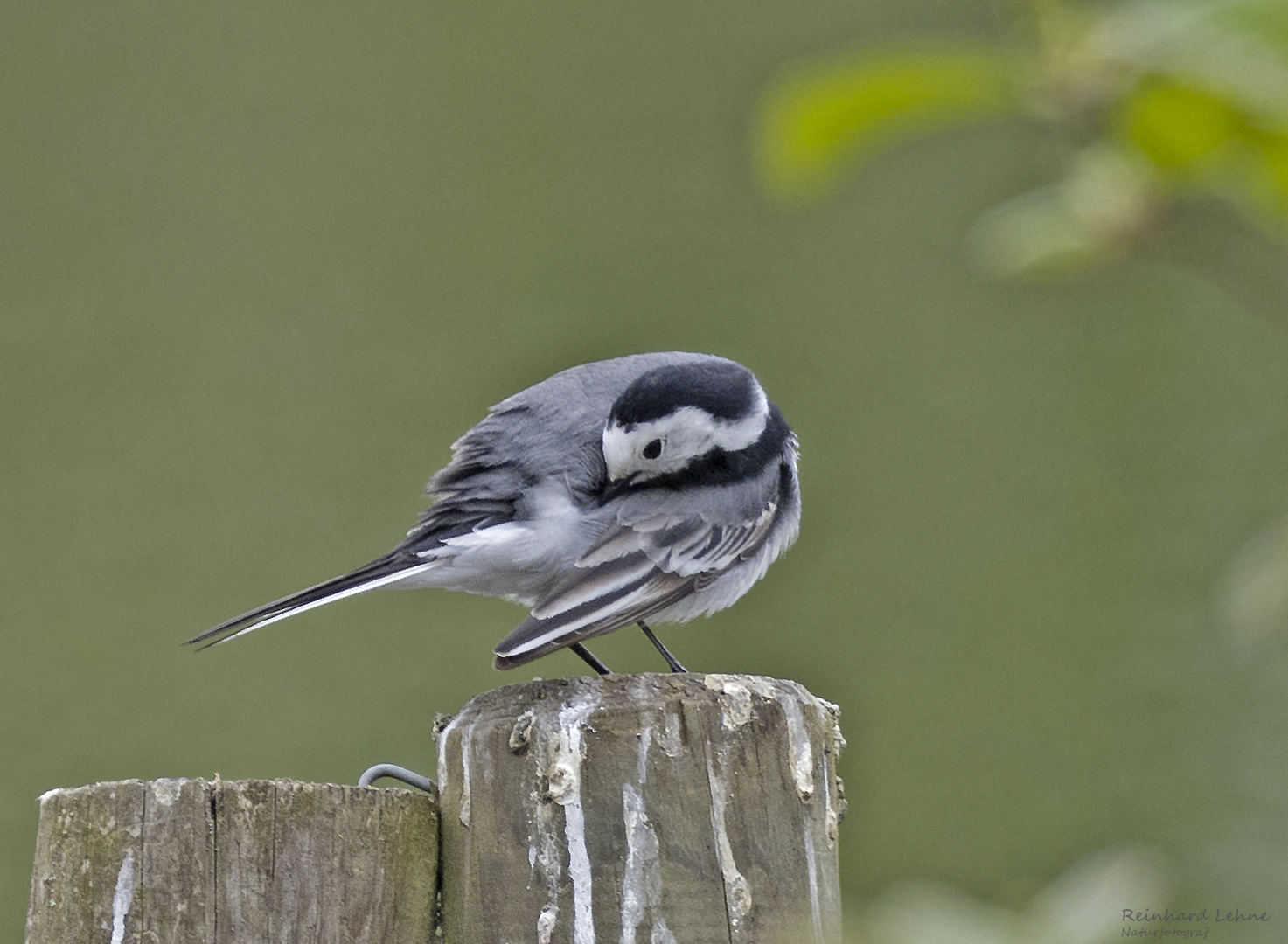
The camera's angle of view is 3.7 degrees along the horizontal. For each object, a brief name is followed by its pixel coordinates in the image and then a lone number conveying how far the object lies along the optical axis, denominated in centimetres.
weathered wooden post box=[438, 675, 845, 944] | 473
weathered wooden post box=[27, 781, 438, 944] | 471
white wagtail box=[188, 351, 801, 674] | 492
